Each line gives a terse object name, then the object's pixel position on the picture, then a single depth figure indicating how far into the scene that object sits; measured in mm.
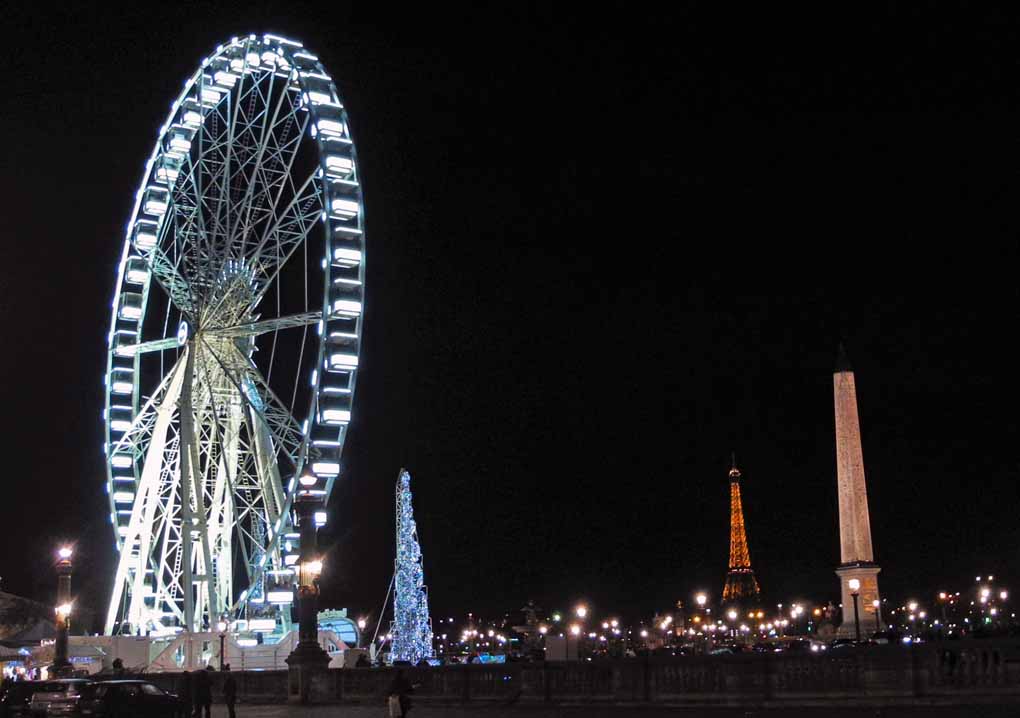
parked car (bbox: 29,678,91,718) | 25672
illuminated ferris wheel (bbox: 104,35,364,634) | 46156
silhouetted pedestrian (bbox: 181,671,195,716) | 27609
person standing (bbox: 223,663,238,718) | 28402
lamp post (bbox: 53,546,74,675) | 40875
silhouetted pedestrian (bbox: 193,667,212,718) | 28312
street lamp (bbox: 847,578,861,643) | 44381
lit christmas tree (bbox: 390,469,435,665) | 64438
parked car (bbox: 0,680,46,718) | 26875
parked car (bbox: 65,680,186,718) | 25438
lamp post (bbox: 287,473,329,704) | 32250
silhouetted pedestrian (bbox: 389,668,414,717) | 22828
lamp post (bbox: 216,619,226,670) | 46344
